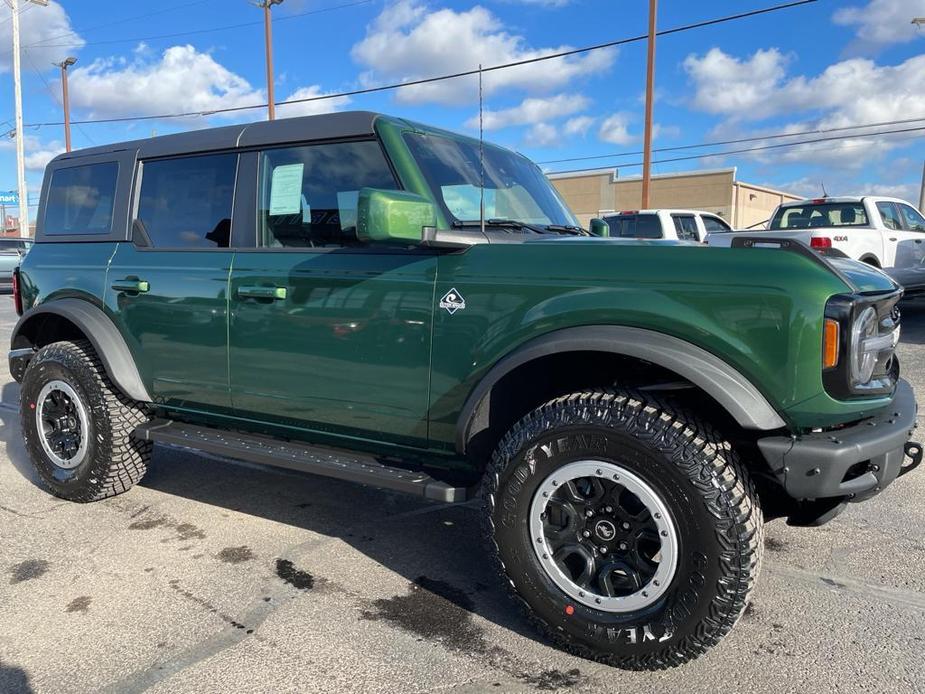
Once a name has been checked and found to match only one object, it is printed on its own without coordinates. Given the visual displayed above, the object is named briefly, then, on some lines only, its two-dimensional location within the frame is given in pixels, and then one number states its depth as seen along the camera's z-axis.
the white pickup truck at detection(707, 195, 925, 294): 10.54
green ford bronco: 2.41
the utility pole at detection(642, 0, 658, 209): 17.92
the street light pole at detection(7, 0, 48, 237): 27.45
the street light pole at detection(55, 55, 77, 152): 35.44
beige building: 42.84
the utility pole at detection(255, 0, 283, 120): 24.75
